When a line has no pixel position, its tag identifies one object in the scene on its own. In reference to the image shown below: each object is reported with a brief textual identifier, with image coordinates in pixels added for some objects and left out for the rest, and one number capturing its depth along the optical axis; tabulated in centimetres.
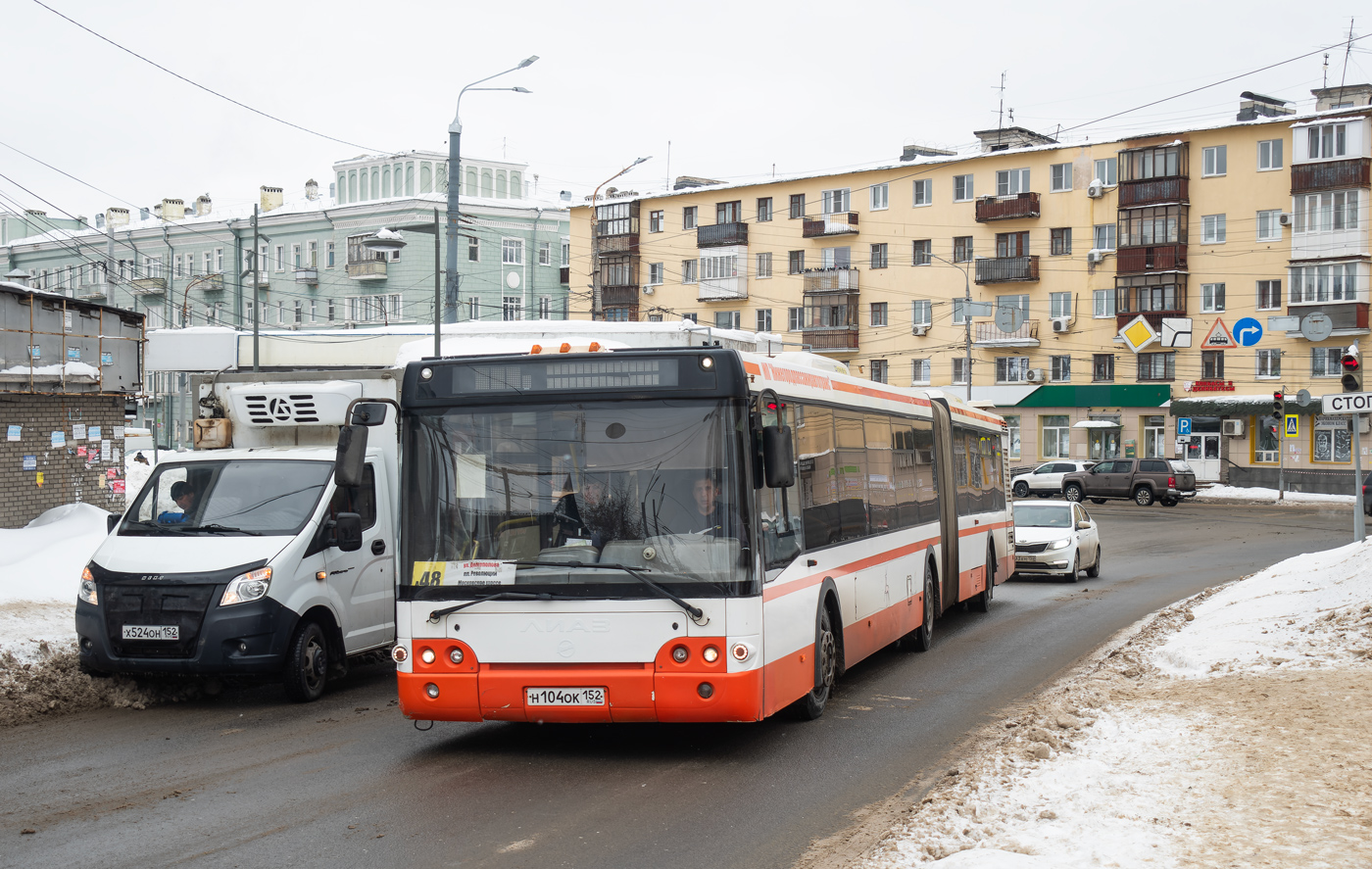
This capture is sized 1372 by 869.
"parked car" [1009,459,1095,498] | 5625
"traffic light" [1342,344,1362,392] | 1825
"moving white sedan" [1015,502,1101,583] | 2364
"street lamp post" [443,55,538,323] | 2127
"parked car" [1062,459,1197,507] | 5325
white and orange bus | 823
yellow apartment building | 6094
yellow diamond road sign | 3578
